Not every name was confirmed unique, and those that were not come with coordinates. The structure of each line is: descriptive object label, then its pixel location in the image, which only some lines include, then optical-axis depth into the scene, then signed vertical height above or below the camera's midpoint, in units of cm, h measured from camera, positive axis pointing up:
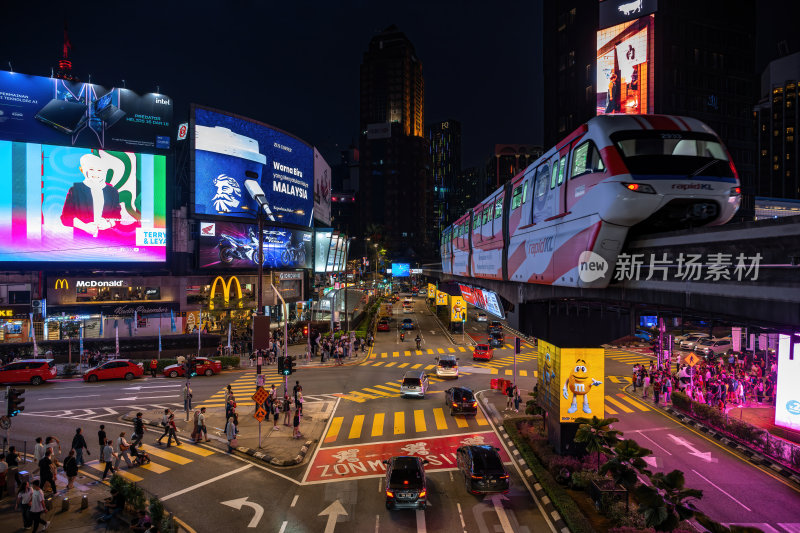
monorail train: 1000 +181
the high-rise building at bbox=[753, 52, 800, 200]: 13375 +4157
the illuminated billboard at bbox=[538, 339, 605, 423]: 1833 -508
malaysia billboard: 4997 +1201
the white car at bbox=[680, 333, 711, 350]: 4116 -749
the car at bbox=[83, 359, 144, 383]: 3078 -776
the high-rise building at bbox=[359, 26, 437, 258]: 16750 +4173
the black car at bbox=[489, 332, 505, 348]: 4487 -807
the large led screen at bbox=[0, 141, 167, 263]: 4178 +571
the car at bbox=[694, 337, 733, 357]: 3856 -740
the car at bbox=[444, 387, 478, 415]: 2311 -738
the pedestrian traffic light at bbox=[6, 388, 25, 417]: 1572 -515
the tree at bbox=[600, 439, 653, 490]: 1206 -565
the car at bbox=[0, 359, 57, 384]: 2906 -741
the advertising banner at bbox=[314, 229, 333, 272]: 7000 +242
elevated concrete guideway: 700 -17
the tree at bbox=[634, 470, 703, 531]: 990 -553
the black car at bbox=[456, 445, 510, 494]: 1427 -689
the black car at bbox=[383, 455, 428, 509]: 1333 -689
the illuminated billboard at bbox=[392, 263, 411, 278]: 10125 -152
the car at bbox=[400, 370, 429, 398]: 2622 -740
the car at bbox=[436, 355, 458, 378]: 3133 -754
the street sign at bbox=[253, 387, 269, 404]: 1917 -586
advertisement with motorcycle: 5012 +195
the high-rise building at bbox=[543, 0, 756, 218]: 6153 +2909
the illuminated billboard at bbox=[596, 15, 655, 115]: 6138 +2794
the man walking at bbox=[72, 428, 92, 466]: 1617 -683
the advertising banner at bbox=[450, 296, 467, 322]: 5225 -557
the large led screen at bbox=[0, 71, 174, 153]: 4384 +1572
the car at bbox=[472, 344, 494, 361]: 3838 -789
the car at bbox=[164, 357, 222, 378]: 3281 -807
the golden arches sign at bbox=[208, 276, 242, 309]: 5018 -312
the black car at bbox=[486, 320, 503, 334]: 5022 -777
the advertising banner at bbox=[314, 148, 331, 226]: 7200 +1260
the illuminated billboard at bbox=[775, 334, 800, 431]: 1958 -583
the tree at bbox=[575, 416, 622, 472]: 1383 -557
